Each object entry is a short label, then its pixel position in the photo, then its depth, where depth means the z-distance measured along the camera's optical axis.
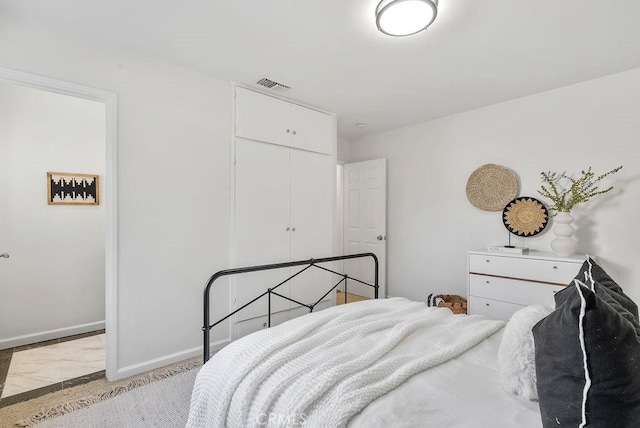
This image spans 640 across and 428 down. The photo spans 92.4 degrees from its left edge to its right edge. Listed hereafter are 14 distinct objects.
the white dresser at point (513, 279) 2.57
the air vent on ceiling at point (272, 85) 2.75
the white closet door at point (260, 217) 2.82
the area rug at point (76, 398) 1.77
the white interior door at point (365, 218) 4.23
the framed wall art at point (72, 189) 2.92
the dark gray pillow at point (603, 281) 1.12
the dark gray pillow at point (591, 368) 0.67
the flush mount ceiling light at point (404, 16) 1.67
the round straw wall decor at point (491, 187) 3.18
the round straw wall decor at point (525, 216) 2.94
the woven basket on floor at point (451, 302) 3.16
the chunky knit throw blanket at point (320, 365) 0.97
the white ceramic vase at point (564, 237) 2.64
